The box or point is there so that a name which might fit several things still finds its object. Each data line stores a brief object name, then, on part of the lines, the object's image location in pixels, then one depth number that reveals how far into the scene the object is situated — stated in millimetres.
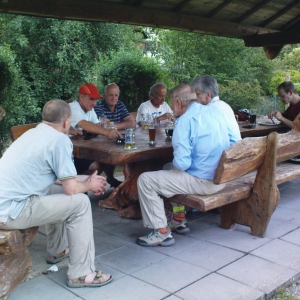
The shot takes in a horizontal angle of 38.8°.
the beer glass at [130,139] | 3582
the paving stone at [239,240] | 3488
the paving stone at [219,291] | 2660
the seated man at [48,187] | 2520
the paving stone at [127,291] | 2650
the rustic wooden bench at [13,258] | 2410
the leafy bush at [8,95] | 6895
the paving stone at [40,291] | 2654
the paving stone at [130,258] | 3094
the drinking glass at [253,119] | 5150
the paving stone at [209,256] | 3137
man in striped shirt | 5191
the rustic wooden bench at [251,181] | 3281
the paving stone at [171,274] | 2820
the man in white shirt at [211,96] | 3746
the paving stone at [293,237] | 3596
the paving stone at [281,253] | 3178
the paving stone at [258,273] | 2842
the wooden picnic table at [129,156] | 3521
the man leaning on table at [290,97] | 5367
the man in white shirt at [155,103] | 5859
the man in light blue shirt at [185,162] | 3316
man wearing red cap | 4051
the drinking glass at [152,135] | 3869
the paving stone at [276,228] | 3762
